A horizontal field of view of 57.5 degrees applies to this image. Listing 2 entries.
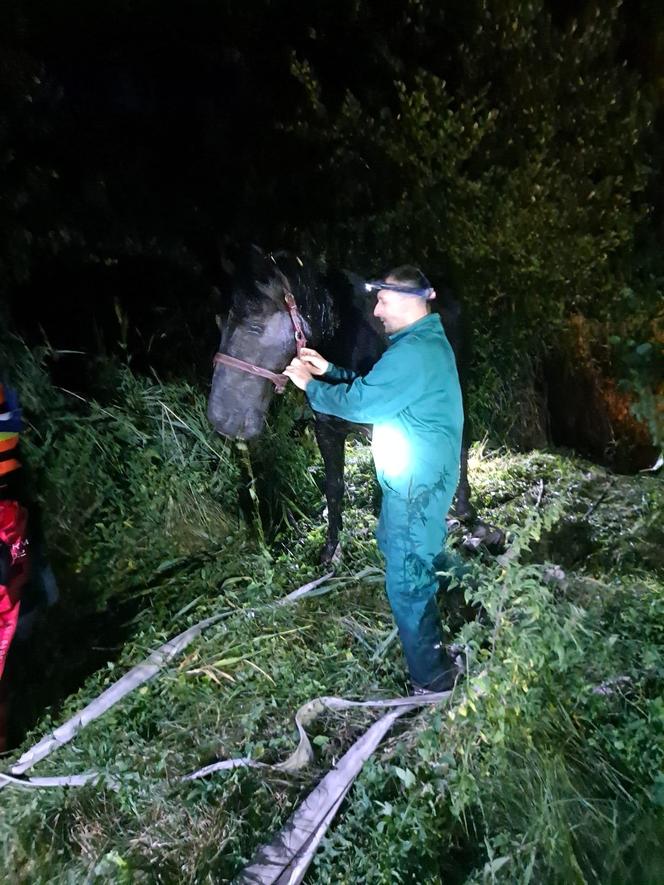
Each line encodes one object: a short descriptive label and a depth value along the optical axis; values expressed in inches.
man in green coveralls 102.3
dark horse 118.9
